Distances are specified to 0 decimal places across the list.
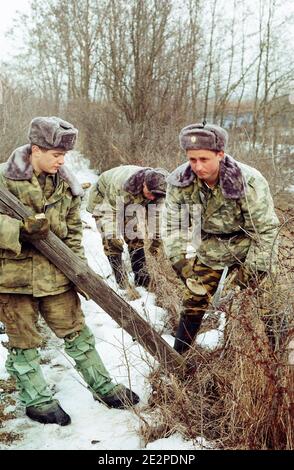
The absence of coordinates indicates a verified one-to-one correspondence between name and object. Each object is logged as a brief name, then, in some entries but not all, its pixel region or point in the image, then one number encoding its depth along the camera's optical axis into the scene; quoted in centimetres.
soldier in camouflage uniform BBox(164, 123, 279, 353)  298
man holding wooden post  265
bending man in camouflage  496
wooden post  263
